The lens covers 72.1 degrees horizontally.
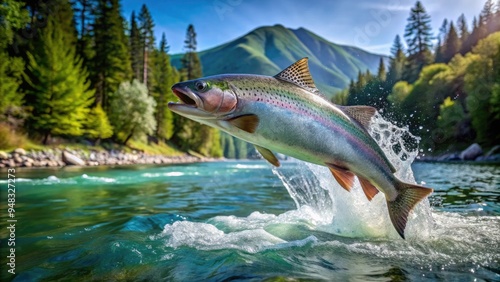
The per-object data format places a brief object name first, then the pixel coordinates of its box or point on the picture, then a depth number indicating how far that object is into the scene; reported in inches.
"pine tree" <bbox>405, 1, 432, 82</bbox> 3727.9
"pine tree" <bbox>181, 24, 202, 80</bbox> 3351.4
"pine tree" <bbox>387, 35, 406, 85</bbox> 3944.1
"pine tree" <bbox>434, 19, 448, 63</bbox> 3892.7
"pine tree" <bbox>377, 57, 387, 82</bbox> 4008.4
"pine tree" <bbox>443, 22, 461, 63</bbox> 3863.2
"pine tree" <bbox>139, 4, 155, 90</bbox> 2650.1
